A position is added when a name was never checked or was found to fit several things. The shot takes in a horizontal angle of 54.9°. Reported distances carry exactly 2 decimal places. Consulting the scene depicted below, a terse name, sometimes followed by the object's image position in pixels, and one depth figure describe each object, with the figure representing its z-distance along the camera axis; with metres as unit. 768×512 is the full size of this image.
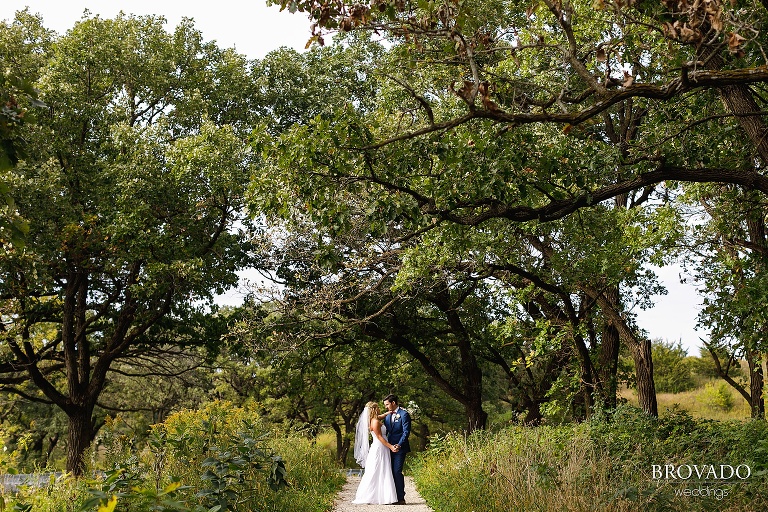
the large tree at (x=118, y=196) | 18.42
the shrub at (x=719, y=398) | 26.87
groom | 12.64
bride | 12.48
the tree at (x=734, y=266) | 12.01
